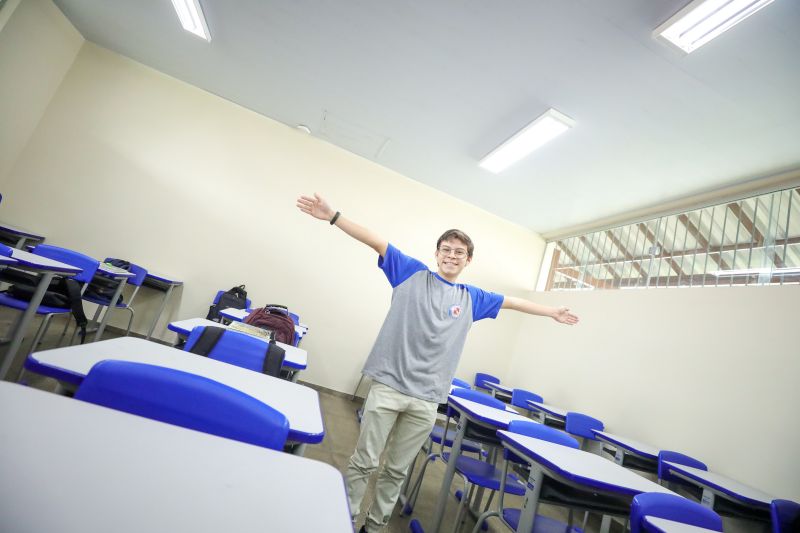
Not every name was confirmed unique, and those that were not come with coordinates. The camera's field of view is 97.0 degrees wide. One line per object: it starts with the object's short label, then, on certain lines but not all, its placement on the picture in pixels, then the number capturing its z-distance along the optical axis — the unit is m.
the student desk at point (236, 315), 2.73
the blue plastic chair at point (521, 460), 1.68
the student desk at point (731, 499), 2.29
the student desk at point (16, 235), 3.65
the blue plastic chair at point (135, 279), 3.74
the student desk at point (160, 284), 4.19
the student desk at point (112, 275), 3.25
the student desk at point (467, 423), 1.98
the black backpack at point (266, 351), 1.55
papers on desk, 2.06
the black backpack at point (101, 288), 3.41
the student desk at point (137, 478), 0.39
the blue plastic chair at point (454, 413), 2.29
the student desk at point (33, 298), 2.03
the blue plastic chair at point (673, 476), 2.64
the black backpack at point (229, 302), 4.32
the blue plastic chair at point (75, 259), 2.89
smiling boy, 1.65
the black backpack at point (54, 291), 2.38
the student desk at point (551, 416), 3.79
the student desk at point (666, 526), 1.17
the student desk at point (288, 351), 1.73
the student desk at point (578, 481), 1.45
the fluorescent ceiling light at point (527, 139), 3.37
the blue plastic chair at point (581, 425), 3.49
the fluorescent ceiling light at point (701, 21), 2.07
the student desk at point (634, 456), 2.99
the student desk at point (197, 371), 0.83
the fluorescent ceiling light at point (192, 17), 3.29
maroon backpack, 2.50
